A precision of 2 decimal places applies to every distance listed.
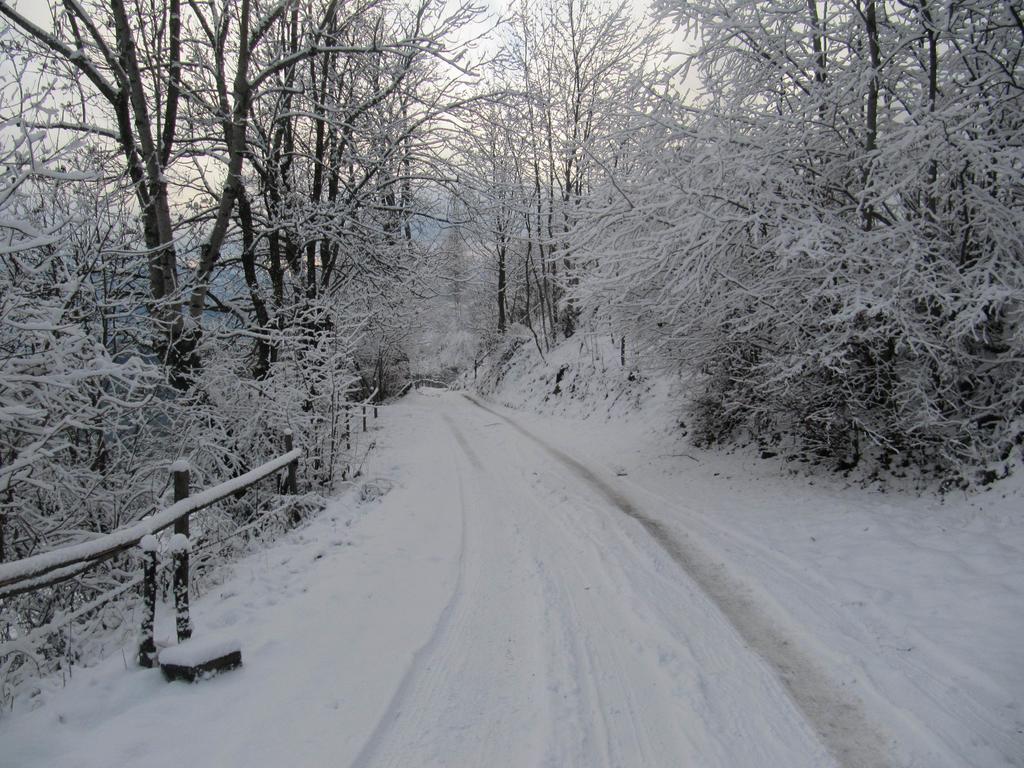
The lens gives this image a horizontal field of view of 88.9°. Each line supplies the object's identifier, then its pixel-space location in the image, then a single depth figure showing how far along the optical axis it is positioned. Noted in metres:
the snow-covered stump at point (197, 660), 3.28
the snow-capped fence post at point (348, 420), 9.23
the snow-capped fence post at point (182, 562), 3.75
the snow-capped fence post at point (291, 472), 7.38
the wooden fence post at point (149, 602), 3.38
